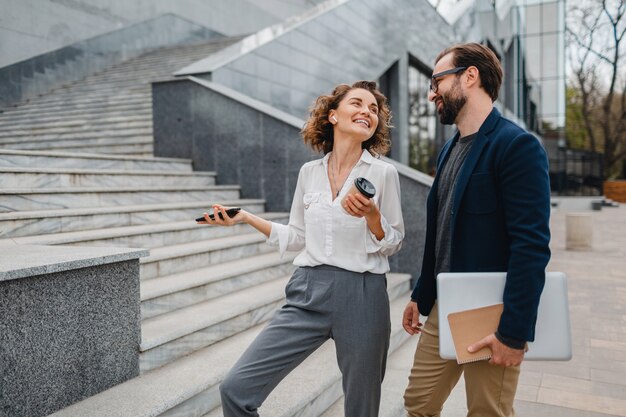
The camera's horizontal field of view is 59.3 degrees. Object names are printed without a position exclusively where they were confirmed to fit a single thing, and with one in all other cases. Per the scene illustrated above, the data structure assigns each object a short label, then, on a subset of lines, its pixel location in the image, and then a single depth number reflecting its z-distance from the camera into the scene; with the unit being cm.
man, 190
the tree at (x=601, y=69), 3325
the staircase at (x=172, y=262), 332
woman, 229
